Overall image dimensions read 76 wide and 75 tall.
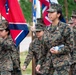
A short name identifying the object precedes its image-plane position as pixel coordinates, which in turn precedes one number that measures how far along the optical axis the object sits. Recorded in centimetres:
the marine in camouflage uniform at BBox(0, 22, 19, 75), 1049
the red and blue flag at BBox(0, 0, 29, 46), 1177
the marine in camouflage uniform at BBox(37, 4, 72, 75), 955
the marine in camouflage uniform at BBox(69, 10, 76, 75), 1180
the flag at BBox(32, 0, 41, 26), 1333
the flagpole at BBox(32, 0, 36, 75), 1277
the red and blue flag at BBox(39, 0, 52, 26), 1320
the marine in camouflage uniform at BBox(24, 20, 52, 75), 1161
